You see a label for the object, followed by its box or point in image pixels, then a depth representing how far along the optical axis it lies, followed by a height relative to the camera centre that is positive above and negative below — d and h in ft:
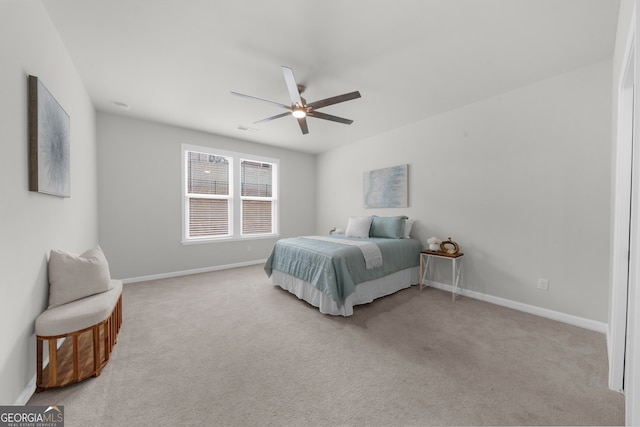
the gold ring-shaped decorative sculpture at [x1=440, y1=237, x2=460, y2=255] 11.01 -1.72
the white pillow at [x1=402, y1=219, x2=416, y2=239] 13.08 -0.91
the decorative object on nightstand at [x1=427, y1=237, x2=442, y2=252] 11.44 -1.60
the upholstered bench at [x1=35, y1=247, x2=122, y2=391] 5.15 -2.48
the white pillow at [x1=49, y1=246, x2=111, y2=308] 5.89 -1.81
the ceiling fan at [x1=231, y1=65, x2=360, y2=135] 7.53 +3.83
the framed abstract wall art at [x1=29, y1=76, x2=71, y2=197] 5.14 +1.61
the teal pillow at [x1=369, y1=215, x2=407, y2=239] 12.79 -0.89
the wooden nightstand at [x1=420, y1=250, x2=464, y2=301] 10.56 -2.62
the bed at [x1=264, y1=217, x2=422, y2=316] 8.93 -2.45
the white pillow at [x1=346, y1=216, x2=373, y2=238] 13.53 -0.97
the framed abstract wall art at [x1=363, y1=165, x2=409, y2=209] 13.82 +1.43
